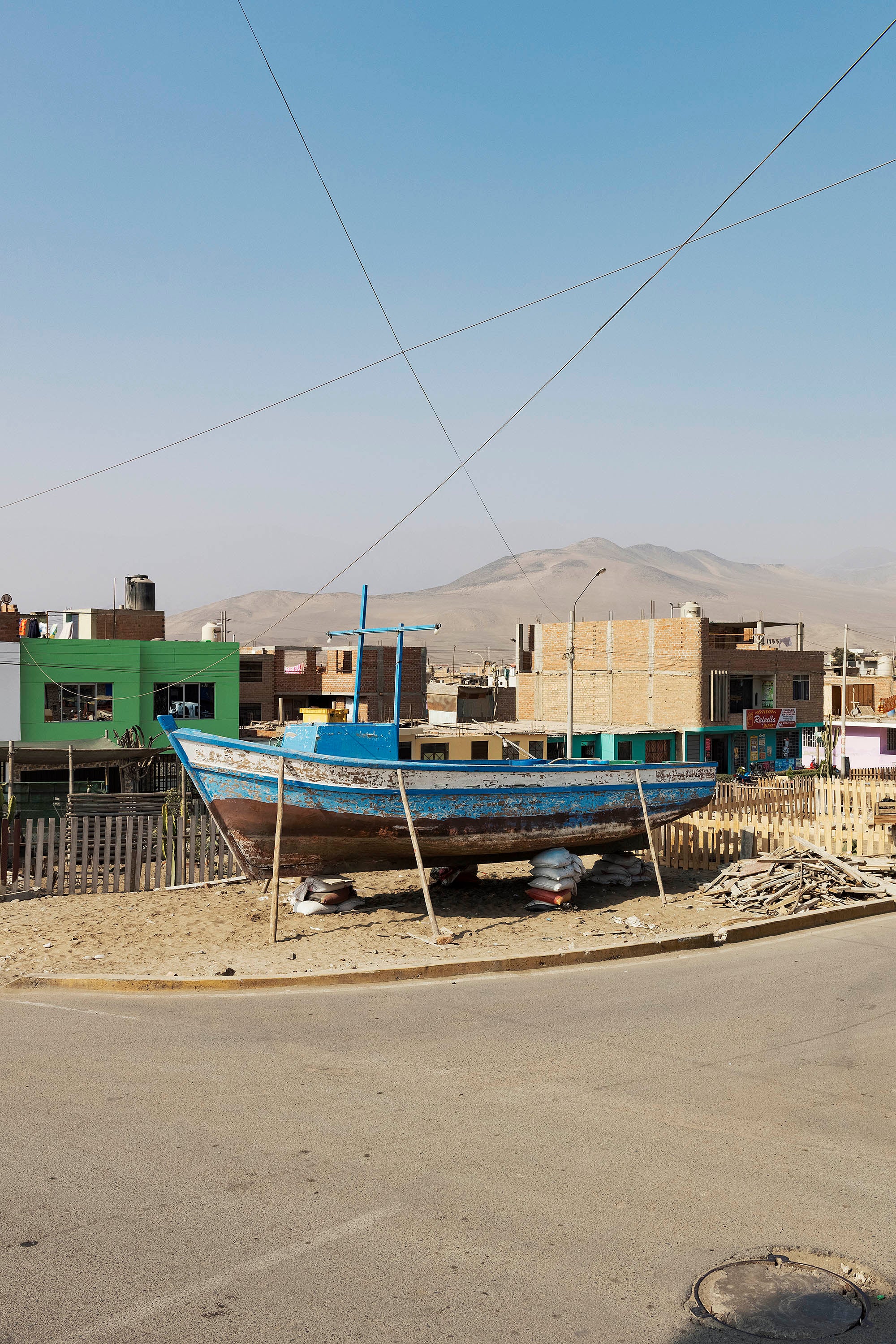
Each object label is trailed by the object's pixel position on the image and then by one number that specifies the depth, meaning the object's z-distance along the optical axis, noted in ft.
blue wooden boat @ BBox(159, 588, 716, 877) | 46.52
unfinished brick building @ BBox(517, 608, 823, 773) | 171.94
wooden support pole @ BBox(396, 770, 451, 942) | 41.29
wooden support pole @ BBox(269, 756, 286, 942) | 40.09
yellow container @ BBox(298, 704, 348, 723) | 80.38
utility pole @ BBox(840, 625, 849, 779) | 136.26
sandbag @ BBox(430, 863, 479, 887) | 54.85
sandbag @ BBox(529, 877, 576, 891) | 48.49
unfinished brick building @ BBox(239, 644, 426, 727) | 187.21
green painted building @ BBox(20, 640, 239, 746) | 113.09
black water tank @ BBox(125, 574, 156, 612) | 170.30
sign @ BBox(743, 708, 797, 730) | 180.14
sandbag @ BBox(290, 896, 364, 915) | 46.16
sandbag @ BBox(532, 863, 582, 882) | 48.96
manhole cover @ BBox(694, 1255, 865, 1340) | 14.66
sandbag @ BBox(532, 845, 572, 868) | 49.55
